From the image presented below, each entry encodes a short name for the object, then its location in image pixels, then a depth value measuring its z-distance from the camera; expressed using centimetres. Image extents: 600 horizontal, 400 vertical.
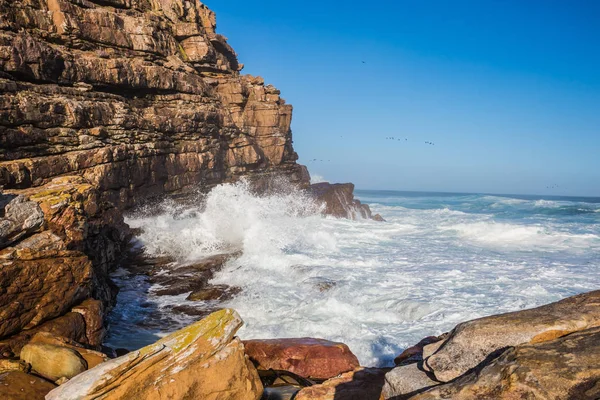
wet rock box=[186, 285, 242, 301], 1086
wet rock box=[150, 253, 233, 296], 1170
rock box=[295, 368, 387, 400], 466
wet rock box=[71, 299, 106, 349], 650
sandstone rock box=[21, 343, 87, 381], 478
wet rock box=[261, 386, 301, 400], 514
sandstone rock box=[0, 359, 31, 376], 473
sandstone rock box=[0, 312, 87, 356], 536
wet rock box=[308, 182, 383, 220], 3378
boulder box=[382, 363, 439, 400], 319
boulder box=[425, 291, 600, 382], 316
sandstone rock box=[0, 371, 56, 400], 418
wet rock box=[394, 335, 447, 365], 588
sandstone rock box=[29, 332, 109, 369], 519
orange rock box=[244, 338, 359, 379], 621
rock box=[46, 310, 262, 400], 385
